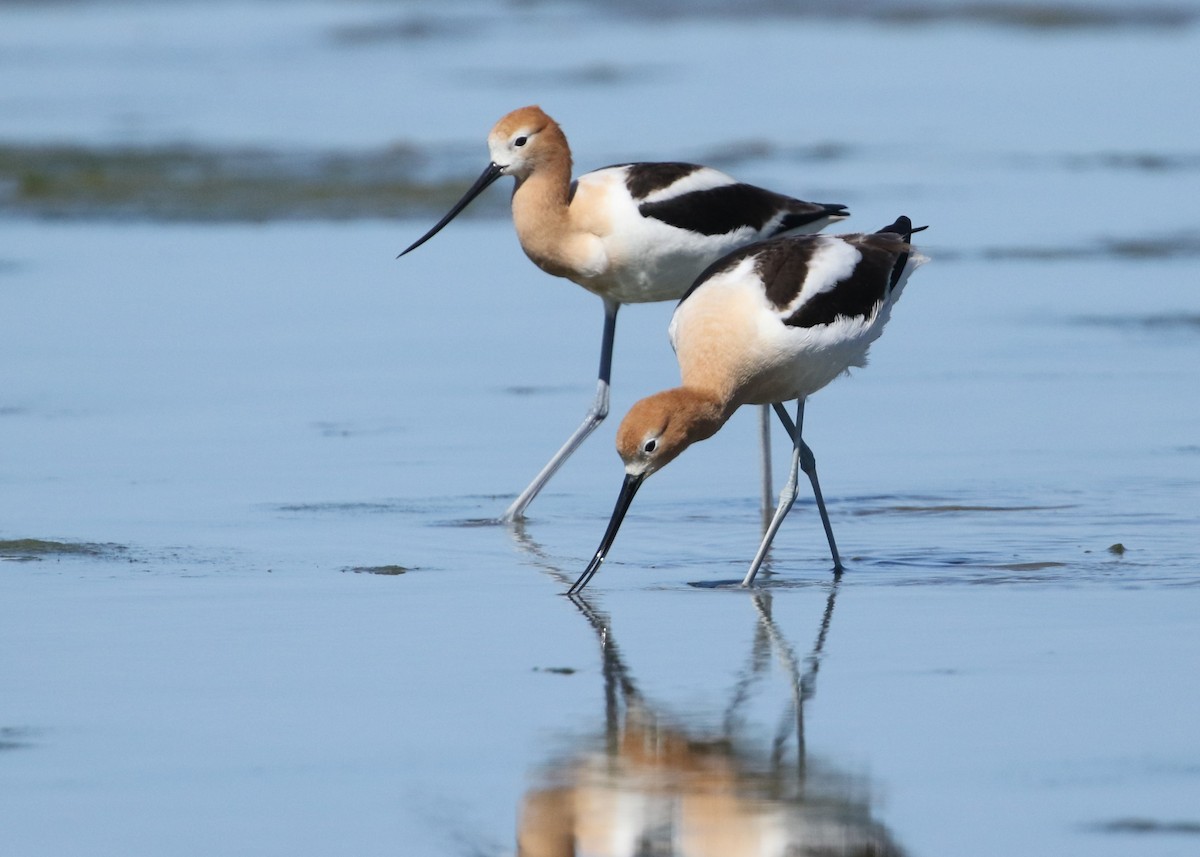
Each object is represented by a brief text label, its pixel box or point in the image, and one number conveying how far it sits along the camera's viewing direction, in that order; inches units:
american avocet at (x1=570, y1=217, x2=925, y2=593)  456.1
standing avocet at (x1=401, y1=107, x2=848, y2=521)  610.5
